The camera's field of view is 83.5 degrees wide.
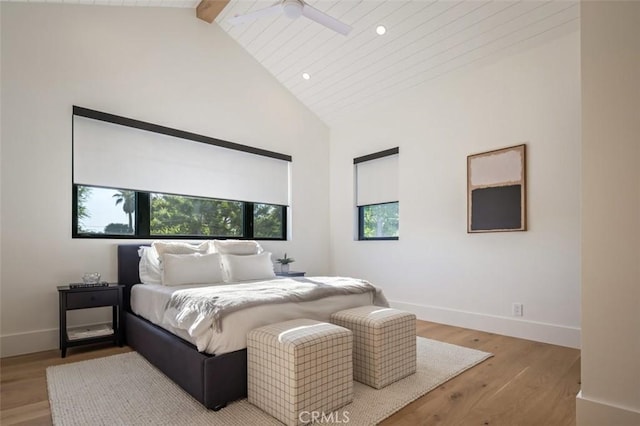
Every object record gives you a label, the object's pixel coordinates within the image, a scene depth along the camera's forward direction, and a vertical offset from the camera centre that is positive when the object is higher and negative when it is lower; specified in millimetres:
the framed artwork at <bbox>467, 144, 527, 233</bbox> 3541 +236
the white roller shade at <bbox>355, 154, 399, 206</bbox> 4789 +457
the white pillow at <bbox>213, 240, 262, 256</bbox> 3896 -373
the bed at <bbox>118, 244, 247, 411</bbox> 1994 -940
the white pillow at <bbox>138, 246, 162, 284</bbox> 3447 -514
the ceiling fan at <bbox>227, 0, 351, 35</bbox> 2797 +1614
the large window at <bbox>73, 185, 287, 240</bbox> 3529 -30
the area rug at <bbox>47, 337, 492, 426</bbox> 1924 -1116
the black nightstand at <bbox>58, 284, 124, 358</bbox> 2961 -789
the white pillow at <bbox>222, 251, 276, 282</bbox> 3637 -562
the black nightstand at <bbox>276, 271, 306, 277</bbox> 4469 -770
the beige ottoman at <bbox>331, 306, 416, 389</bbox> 2312 -872
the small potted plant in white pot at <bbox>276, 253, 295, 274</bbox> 4816 -665
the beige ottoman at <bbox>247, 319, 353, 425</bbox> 1847 -845
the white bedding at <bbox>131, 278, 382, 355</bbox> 2074 -696
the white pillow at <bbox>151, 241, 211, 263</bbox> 3460 -344
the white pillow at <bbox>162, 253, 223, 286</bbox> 3240 -518
